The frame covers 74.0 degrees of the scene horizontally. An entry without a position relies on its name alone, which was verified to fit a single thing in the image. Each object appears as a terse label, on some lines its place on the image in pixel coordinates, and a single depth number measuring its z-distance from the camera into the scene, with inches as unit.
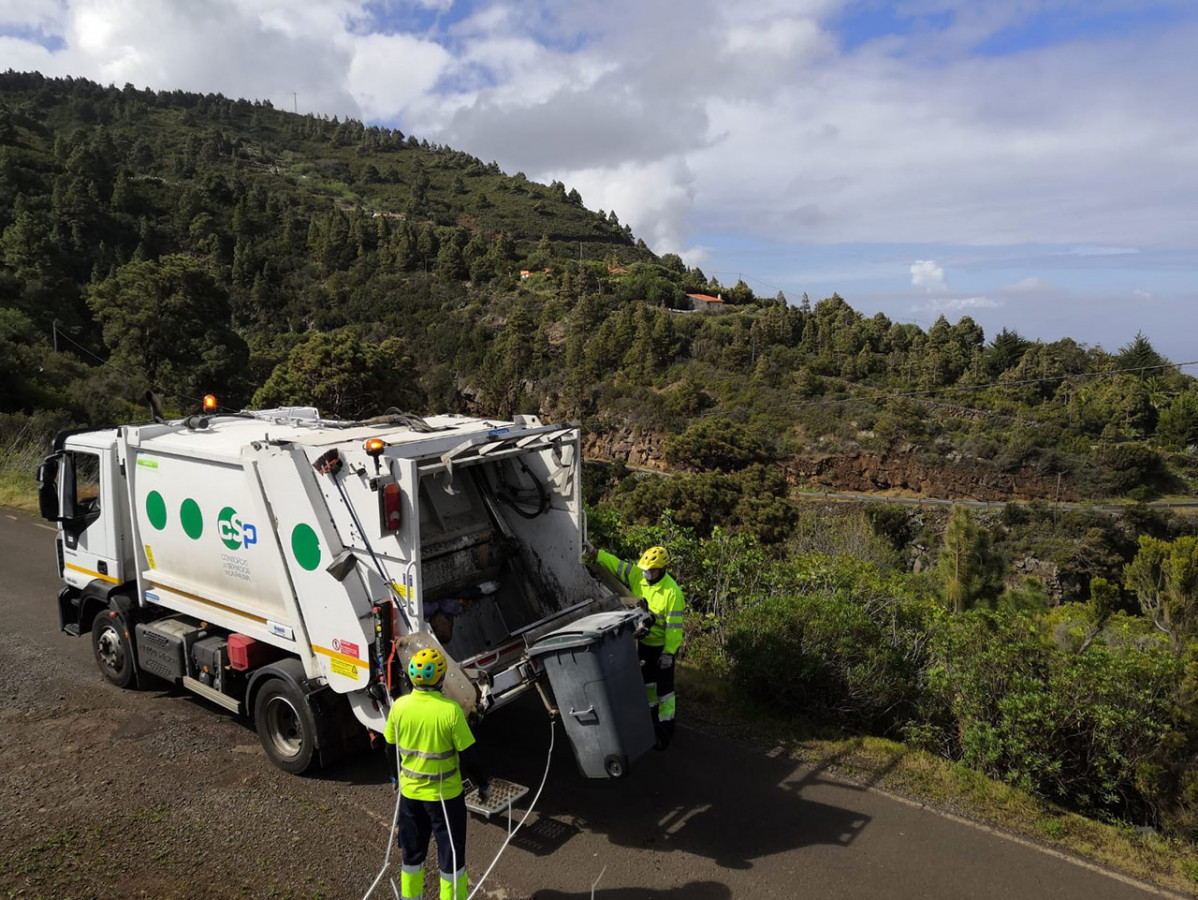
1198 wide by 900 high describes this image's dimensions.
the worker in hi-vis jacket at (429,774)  158.4
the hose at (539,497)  250.7
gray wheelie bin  187.0
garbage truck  199.2
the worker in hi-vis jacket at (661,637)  225.1
